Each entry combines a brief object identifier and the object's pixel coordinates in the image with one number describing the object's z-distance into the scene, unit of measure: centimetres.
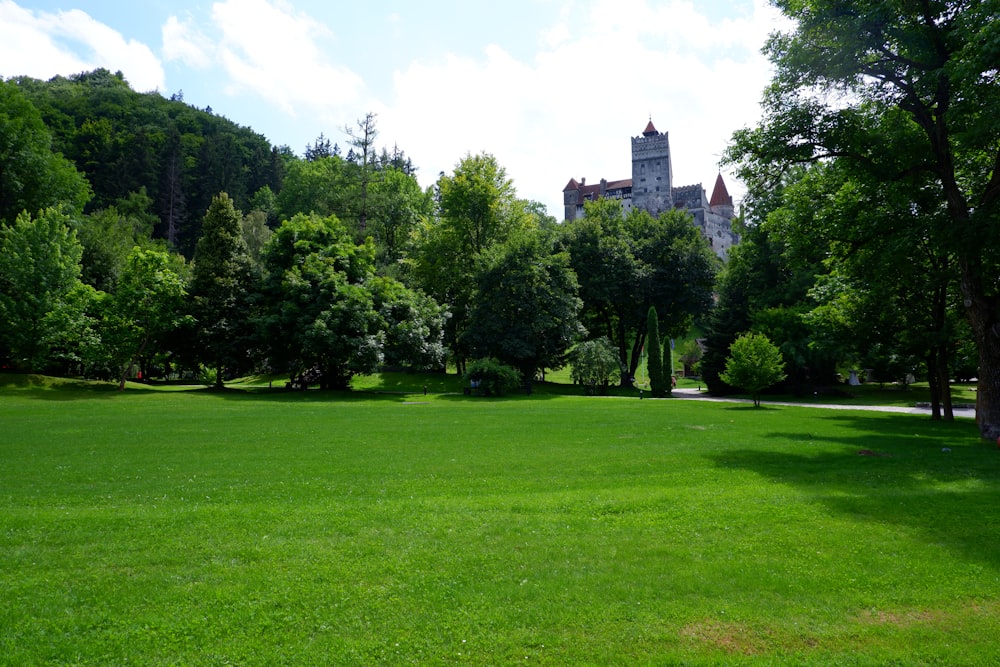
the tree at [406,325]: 4241
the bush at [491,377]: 4278
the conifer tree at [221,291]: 4206
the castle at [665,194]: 12975
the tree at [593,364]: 4703
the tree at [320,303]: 3938
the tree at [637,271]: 5566
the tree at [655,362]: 4762
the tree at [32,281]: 3703
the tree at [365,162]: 5497
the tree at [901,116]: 1702
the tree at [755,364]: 3391
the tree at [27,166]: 4856
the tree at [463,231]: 5594
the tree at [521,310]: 4675
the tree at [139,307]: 3884
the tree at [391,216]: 5919
